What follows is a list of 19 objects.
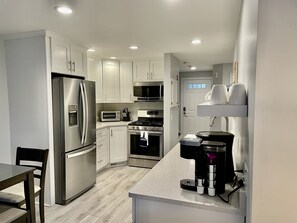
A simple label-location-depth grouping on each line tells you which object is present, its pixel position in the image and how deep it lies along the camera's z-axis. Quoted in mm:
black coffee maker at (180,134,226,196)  1327
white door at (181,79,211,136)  7204
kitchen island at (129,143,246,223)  1229
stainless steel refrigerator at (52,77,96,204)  2879
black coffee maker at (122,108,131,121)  5141
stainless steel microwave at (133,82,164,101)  4594
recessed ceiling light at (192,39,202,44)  3170
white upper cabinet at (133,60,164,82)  4543
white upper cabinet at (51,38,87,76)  2898
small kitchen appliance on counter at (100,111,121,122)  4902
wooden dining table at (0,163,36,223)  1944
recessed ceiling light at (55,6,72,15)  1970
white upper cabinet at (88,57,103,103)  4323
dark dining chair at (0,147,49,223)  2154
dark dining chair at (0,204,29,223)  1827
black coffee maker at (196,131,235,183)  1507
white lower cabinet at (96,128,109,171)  4141
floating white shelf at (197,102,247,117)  1235
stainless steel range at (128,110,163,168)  4352
